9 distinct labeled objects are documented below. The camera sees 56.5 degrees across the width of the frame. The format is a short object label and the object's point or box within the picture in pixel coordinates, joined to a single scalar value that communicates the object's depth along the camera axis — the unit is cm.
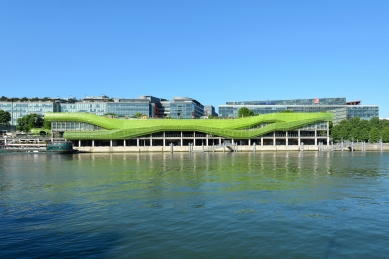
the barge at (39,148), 11081
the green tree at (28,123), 16662
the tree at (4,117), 16675
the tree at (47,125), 16075
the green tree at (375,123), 14175
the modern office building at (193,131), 12900
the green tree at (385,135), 12816
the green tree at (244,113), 16825
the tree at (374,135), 12912
